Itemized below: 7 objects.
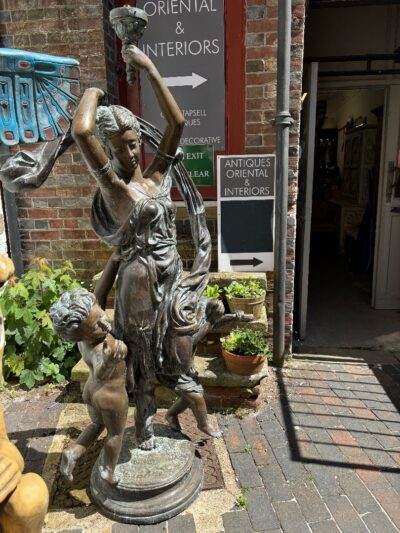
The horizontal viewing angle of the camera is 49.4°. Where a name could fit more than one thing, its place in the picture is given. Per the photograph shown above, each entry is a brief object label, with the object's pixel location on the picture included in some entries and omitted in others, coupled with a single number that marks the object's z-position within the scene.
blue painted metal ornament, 1.76
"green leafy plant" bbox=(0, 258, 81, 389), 3.83
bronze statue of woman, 2.03
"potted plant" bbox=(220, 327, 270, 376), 3.31
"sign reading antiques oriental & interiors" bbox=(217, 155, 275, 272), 3.90
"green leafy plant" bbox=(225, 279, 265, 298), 3.69
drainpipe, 3.40
